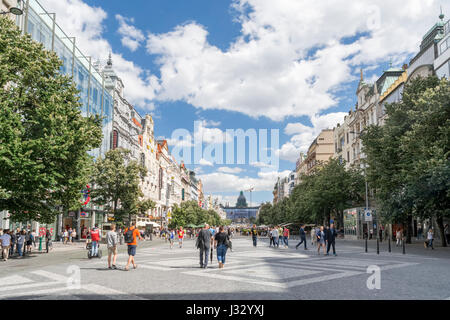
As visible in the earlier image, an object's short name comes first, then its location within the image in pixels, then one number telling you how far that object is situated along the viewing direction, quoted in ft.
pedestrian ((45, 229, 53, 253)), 84.17
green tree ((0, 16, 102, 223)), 57.93
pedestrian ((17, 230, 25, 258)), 72.18
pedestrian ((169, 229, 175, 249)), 107.88
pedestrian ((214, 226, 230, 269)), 49.34
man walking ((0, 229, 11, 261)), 63.82
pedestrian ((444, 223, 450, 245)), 111.14
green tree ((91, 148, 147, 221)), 131.44
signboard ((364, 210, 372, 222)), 115.58
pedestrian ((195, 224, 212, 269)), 49.57
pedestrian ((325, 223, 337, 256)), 72.74
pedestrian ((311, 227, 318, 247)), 121.31
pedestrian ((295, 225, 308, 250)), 90.83
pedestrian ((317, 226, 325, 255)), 77.61
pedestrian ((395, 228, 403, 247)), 100.73
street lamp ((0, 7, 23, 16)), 59.57
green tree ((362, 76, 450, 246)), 75.00
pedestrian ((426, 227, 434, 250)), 88.23
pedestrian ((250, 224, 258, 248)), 108.42
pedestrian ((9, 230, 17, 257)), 74.32
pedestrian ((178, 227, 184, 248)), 110.12
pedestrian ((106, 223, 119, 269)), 47.60
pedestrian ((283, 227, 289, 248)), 105.25
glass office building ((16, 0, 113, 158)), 106.61
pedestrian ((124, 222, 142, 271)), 46.11
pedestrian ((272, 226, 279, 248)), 105.19
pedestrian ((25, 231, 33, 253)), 78.17
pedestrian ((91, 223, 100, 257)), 67.92
